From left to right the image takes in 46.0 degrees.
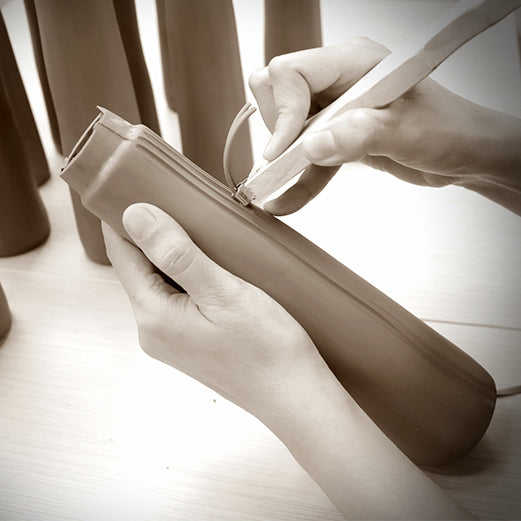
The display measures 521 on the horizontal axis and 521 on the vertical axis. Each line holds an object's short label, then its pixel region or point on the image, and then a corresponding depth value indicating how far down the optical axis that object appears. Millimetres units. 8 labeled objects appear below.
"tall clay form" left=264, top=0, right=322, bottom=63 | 657
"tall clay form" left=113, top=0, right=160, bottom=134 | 624
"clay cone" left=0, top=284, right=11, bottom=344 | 568
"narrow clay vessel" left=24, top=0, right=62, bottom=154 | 695
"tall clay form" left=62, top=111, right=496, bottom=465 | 370
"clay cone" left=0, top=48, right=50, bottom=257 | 600
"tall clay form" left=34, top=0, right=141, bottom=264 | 518
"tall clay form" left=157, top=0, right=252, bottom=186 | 587
